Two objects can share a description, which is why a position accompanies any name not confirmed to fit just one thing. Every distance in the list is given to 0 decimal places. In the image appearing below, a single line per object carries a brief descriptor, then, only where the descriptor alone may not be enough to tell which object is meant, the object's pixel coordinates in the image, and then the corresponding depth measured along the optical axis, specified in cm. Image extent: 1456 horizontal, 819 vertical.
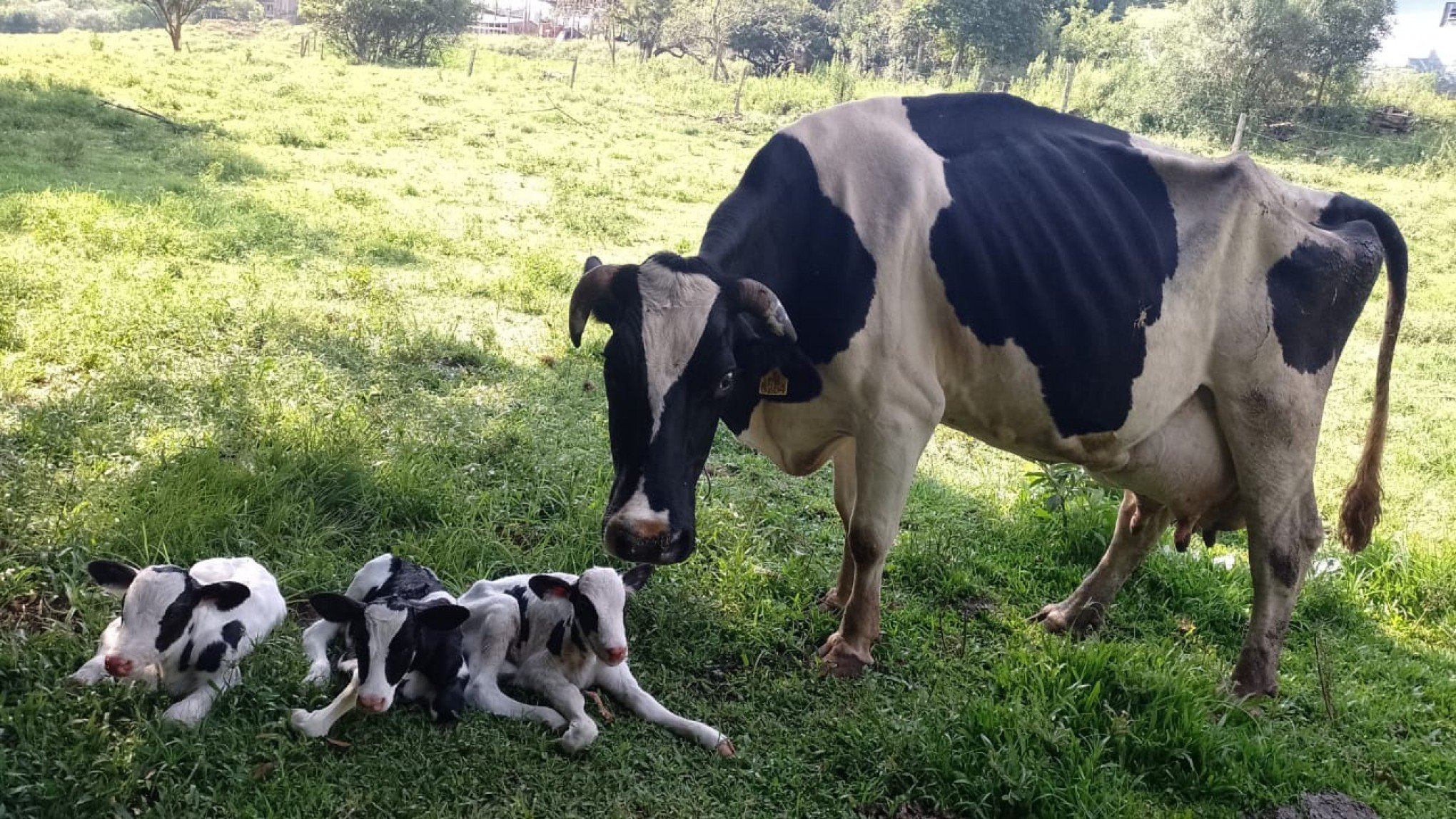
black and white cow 354
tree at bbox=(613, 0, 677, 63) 3612
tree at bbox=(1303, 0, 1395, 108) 2119
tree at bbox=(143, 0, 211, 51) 2841
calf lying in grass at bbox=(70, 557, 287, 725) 302
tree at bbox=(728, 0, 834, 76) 3438
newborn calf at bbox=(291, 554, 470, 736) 309
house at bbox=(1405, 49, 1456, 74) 2500
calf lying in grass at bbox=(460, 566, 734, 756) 338
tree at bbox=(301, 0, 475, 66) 2998
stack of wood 1986
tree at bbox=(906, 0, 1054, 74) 3419
